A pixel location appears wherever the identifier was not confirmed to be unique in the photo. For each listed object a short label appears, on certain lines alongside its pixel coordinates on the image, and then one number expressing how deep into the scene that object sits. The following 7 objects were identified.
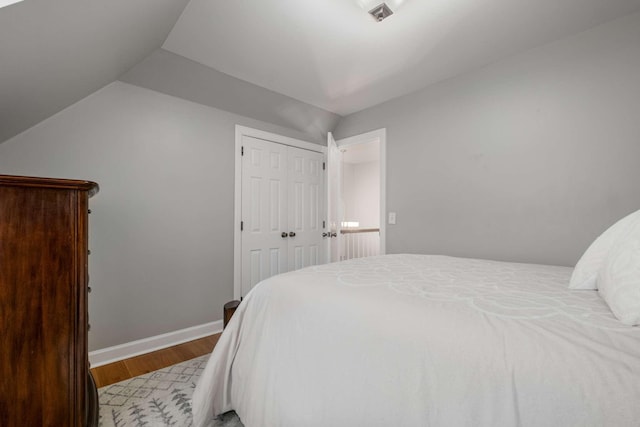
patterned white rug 1.43
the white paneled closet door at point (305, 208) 3.31
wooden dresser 1.02
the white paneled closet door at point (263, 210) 2.92
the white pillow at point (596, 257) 1.03
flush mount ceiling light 1.68
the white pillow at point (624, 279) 0.70
